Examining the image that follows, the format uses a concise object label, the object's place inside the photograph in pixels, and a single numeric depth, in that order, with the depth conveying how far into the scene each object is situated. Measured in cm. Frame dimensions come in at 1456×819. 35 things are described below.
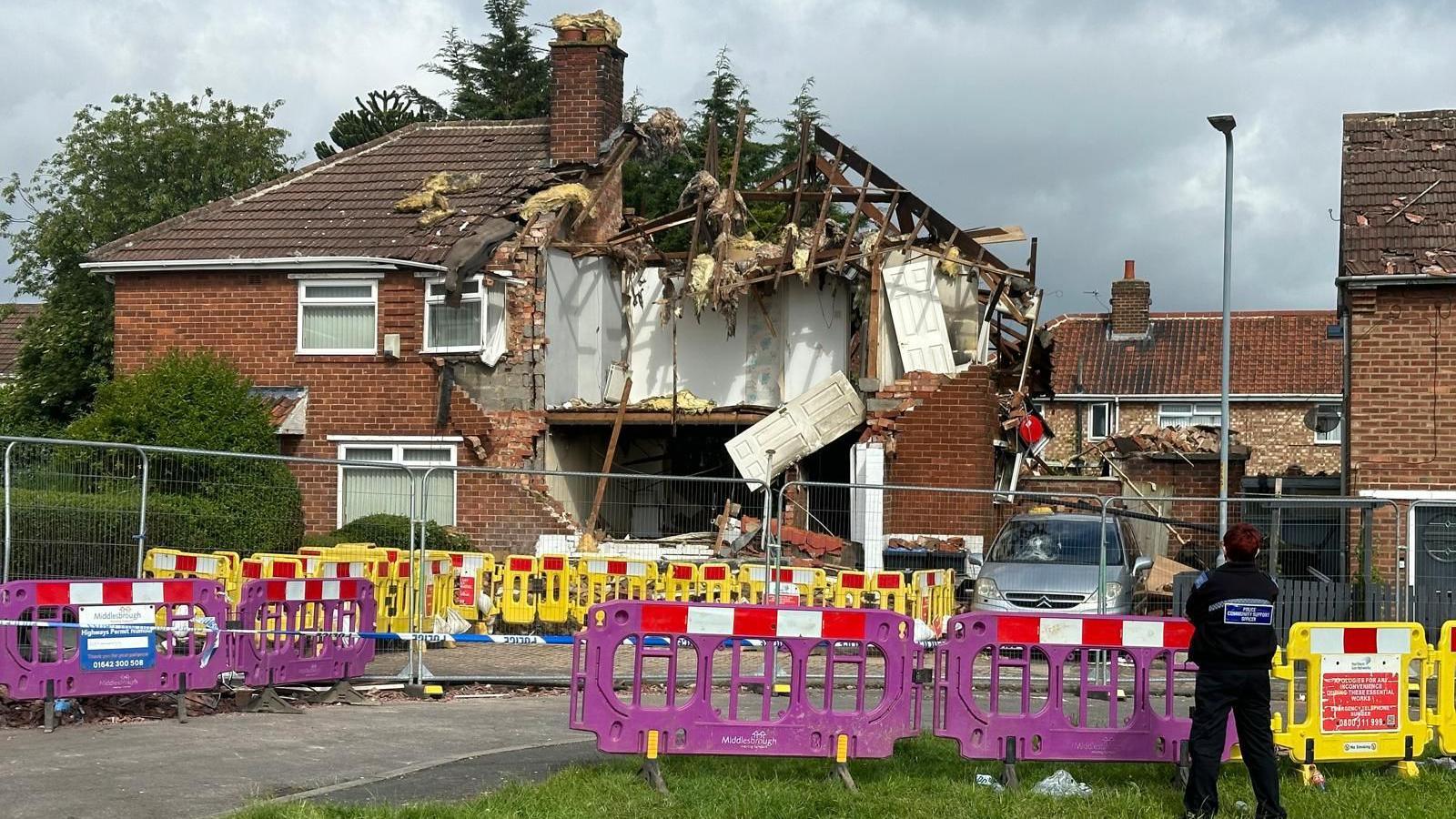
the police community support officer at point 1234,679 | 893
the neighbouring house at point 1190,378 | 4934
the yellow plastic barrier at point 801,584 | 1789
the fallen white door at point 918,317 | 2553
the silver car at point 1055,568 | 1750
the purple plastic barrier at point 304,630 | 1275
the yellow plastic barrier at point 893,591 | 1766
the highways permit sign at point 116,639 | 1167
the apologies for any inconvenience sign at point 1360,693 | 1016
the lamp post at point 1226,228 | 2098
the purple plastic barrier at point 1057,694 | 985
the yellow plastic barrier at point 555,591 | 1828
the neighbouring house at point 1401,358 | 2070
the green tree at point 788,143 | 5184
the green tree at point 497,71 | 5238
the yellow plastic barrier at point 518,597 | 1833
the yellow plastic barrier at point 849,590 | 1775
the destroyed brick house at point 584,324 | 2533
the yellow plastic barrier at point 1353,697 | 1010
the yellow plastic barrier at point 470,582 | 1816
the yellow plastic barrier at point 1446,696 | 1039
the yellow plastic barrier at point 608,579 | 1822
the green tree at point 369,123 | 4594
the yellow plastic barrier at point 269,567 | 1598
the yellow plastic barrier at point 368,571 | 1569
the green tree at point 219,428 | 1961
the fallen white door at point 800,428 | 2562
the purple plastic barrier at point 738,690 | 963
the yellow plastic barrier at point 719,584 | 1789
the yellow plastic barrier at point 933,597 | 1797
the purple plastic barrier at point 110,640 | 1143
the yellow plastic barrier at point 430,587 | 1673
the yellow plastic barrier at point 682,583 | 1781
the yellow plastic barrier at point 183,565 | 1596
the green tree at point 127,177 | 3922
